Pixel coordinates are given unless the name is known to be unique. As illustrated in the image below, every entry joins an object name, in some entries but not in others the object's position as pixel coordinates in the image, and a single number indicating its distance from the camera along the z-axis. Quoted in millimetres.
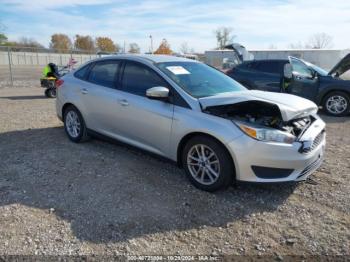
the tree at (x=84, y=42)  79894
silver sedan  3742
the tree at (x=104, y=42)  73312
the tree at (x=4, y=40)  57525
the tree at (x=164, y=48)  45444
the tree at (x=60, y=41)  80712
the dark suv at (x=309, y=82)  9695
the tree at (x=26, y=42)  59138
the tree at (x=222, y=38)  75312
